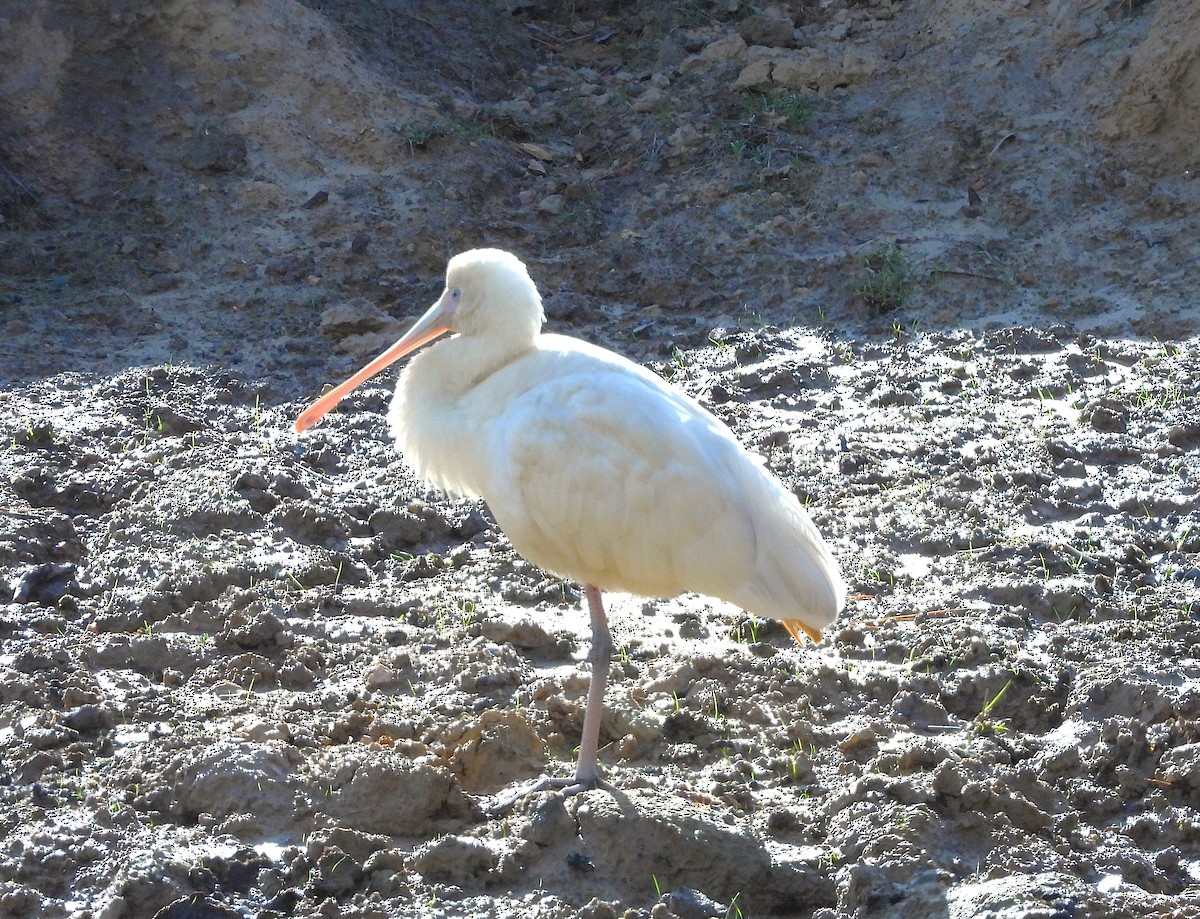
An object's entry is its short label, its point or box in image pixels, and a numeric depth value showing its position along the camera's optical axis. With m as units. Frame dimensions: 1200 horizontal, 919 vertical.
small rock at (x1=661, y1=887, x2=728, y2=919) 4.56
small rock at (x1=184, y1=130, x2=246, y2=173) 10.34
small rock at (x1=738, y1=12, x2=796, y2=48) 12.01
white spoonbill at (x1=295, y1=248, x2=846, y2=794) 5.19
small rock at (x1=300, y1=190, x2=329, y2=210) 10.11
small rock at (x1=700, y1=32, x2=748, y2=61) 11.81
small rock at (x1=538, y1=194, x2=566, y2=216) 10.32
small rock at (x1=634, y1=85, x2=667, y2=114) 11.53
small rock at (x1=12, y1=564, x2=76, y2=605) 6.38
